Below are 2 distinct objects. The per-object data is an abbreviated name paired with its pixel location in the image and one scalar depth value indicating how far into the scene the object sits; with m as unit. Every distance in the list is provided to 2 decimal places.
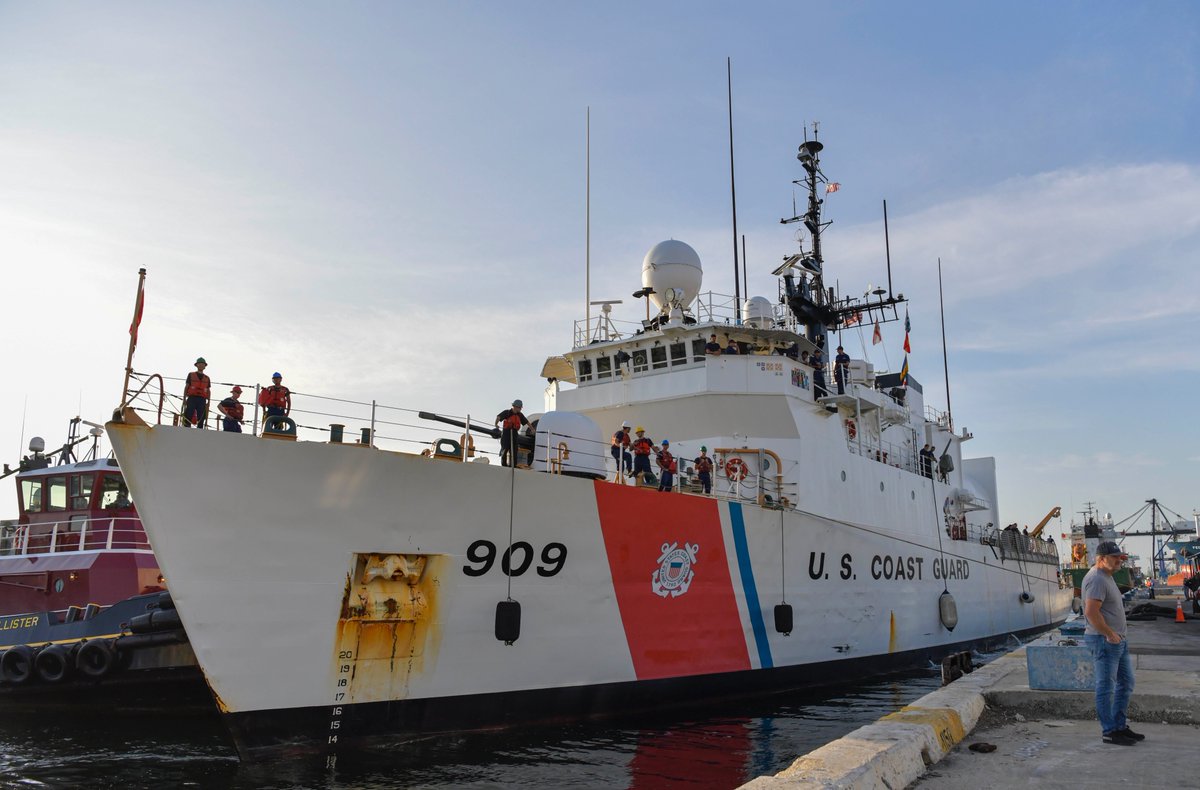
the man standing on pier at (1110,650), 5.14
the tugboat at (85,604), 11.30
